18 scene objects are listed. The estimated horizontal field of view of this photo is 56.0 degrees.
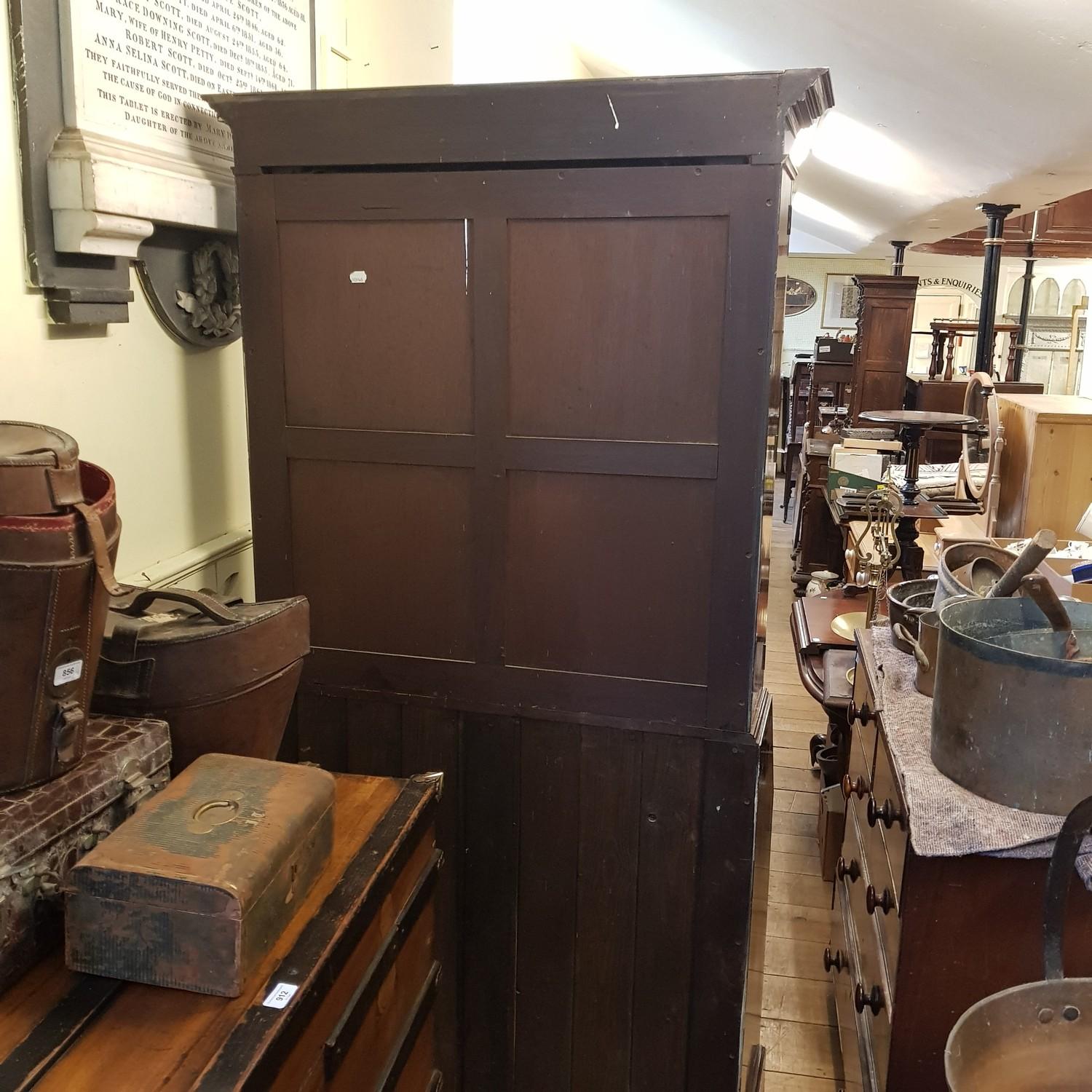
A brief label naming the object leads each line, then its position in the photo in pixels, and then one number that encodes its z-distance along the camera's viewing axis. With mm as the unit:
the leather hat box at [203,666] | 1218
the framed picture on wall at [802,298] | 13680
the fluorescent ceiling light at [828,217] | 8516
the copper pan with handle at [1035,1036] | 1166
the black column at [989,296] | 5809
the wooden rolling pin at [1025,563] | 1448
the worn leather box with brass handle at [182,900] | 874
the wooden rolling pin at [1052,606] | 1409
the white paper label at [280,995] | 892
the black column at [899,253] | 8523
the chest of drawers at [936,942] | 1400
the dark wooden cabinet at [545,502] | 1479
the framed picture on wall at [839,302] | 13664
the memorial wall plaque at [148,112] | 1367
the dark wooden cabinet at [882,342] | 6668
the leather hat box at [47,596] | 924
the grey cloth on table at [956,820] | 1341
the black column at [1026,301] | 9578
